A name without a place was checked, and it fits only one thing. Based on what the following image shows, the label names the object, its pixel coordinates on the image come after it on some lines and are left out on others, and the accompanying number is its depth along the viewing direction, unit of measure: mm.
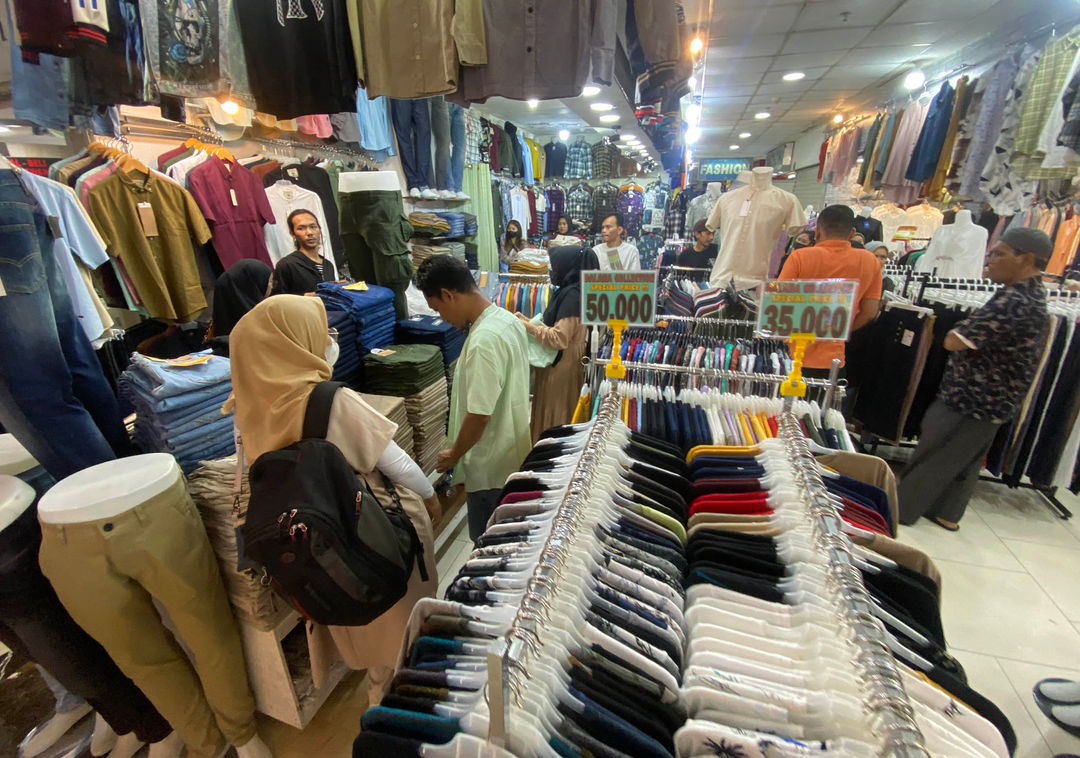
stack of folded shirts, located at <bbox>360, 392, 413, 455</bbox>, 2359
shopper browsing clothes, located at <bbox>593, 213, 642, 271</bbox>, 4535
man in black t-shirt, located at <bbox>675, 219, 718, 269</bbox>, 4767
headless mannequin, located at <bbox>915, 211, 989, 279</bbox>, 4324
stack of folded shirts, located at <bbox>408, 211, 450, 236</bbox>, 4746
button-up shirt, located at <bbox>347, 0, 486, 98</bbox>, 1920
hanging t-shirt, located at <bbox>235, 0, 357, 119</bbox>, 2010
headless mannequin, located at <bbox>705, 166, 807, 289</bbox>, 3766
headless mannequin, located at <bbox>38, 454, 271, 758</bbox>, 1324
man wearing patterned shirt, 2443
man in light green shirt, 1867
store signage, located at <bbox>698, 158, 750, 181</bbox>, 15547
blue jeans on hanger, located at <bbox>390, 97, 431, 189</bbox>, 4855
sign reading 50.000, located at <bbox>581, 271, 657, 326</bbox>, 1597
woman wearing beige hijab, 1439
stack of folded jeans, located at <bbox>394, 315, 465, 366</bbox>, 3160
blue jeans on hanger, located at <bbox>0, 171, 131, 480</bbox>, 1728
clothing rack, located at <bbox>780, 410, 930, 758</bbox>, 655
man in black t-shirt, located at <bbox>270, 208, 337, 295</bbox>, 2895
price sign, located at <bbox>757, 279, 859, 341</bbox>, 1503
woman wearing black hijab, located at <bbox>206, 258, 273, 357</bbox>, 2766
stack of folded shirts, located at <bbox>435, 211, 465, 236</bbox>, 5125
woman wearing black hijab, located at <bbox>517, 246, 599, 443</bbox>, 2742
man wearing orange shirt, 2961
